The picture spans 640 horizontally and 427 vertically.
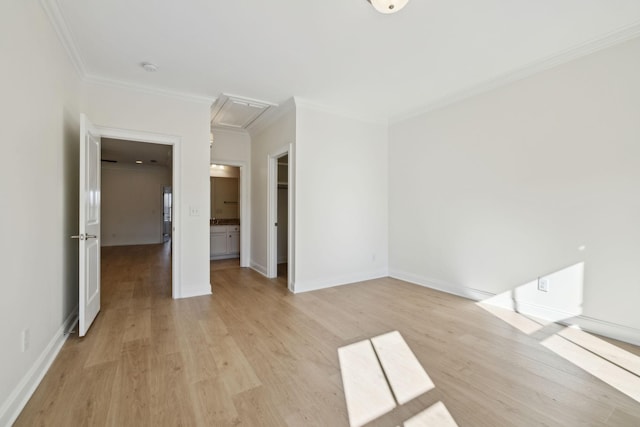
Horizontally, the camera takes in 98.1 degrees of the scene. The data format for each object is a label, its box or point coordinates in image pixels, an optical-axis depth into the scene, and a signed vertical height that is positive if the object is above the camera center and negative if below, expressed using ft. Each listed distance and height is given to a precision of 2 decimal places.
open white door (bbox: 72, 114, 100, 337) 8.17 -0.51
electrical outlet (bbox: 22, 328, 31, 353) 5.70 -2.73
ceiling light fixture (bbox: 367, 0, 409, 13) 6.40 +4.84
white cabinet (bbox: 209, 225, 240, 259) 21.38 -2.41
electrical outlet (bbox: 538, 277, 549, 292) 9.61 -2.49
